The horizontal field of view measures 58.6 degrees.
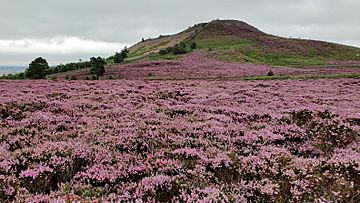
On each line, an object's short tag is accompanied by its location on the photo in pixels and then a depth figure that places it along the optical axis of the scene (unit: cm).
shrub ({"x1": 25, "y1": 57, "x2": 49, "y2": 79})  4407
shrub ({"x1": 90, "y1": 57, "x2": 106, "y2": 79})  4747
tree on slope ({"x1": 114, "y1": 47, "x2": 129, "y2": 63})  8025
